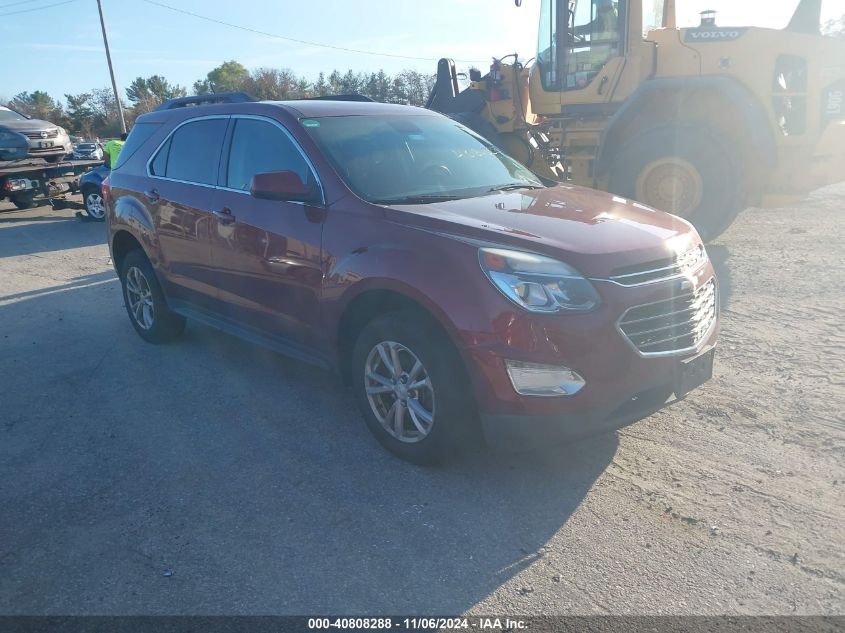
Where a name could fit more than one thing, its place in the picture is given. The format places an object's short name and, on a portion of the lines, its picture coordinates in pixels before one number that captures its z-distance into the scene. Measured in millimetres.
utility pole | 34669
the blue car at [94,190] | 14125
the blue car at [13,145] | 15820
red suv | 3377
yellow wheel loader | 8336
